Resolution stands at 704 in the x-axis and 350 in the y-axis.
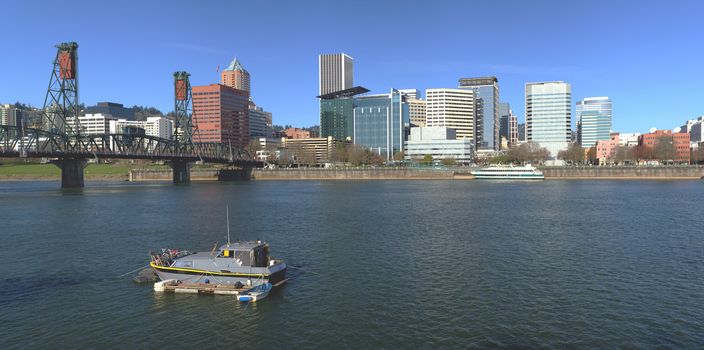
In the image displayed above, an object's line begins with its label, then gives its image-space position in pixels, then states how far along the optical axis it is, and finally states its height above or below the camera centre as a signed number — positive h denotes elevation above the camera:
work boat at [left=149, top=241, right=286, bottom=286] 31.95 -7.11
